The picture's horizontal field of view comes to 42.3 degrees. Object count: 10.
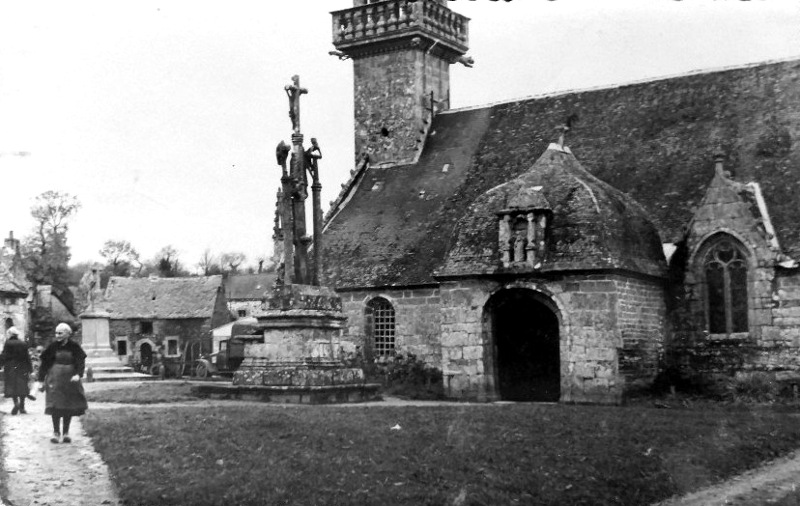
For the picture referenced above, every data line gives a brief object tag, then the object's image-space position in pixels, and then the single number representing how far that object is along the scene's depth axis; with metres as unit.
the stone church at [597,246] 23.52
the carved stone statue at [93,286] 30.68
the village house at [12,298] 39.22
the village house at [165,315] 61.03
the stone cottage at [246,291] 77.12
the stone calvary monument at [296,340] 19.34
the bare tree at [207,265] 99.25
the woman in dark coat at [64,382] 12.91
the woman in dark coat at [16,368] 16.44
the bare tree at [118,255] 82.38
